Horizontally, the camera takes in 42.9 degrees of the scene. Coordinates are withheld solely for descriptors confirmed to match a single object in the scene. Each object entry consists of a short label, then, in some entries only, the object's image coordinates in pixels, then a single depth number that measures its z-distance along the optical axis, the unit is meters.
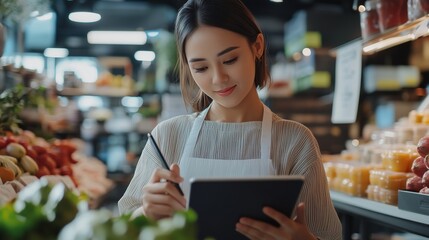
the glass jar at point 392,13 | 2.86
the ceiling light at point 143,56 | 12.94
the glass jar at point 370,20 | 3.05
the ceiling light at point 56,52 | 11.62
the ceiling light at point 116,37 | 9.66
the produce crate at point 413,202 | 2.21
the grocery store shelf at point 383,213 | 2.17
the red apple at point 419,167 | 2.42
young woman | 1.82
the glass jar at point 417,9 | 2.47
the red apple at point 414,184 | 2.39
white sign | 3.54
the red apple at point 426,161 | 2.33
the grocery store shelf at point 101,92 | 7.14
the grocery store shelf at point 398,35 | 2.48
